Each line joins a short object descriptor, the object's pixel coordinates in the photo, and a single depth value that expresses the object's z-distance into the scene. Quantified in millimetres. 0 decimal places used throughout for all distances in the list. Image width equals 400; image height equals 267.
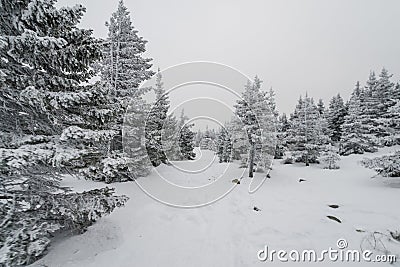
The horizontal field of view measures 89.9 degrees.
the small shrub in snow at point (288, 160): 27484
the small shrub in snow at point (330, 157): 21781
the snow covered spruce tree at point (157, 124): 14375
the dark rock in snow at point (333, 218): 8237
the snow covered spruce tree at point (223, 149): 35312
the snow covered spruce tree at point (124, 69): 11391
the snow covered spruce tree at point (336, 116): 36188
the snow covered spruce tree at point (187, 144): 31344
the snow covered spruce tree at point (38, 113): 3854
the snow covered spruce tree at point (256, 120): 17183
